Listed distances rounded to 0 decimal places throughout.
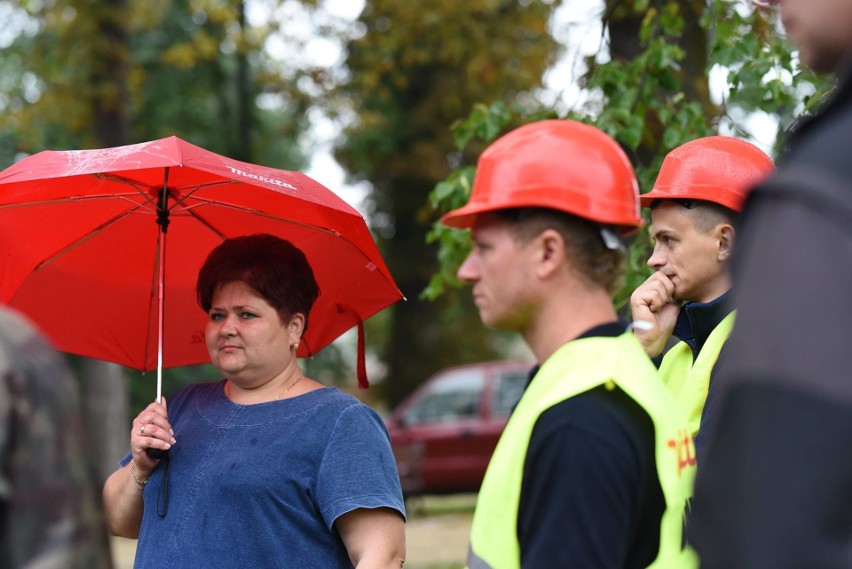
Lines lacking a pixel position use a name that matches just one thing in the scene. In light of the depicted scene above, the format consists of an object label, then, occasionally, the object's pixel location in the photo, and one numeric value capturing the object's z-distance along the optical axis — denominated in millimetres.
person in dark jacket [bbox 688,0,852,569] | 2690
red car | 30000
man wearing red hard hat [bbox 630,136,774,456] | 6412
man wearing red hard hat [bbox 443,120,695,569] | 3793
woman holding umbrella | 6318
